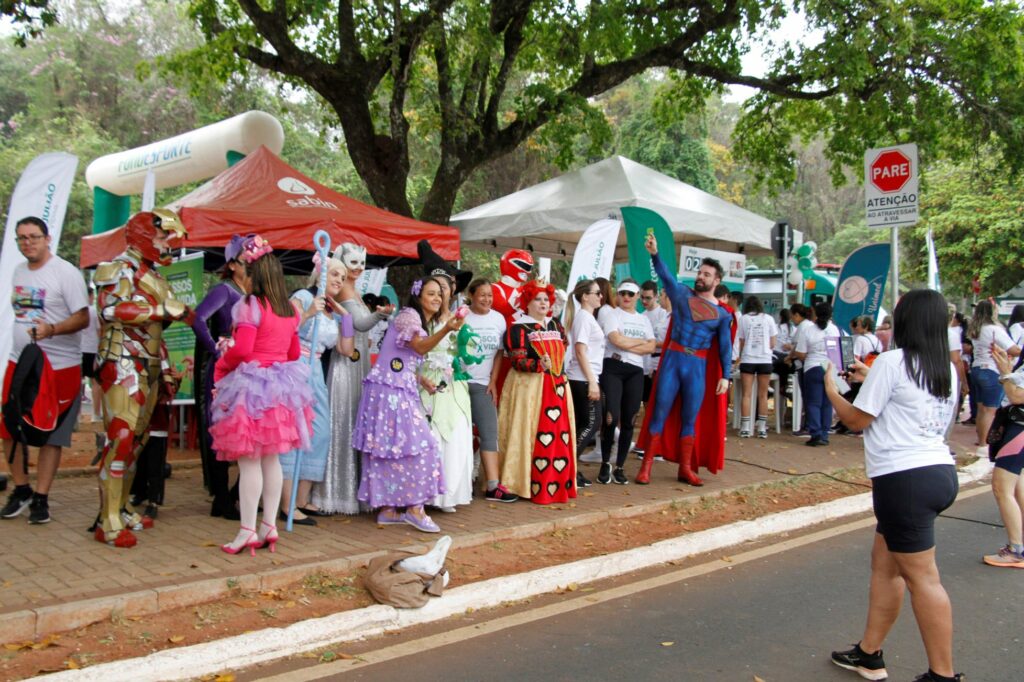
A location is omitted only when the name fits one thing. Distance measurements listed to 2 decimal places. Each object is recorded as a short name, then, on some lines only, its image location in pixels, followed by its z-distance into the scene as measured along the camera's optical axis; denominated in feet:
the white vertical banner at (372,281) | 39.55
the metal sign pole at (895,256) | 25.03
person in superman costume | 25.58
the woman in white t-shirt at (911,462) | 11.99
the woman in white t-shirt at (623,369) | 26.09
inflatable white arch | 33.24
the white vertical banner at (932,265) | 50.03
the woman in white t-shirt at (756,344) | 37.27
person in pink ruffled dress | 15.94
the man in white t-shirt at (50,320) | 18.22
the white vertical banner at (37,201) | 23.61
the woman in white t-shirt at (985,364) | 33.78
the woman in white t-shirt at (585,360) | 24.79
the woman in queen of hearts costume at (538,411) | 22.68
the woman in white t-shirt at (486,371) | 22.29
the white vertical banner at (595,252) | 31.76
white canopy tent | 38.06
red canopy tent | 24.12
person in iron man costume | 16.76
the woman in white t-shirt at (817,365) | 37.04
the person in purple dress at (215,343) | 18.28
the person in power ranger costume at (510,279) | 24.23
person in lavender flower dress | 18.99
